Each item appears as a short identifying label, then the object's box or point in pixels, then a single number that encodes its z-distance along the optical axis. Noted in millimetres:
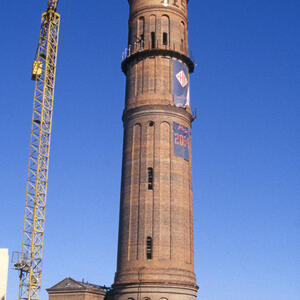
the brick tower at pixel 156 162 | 50844
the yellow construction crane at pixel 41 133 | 64812
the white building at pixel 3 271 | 59938
